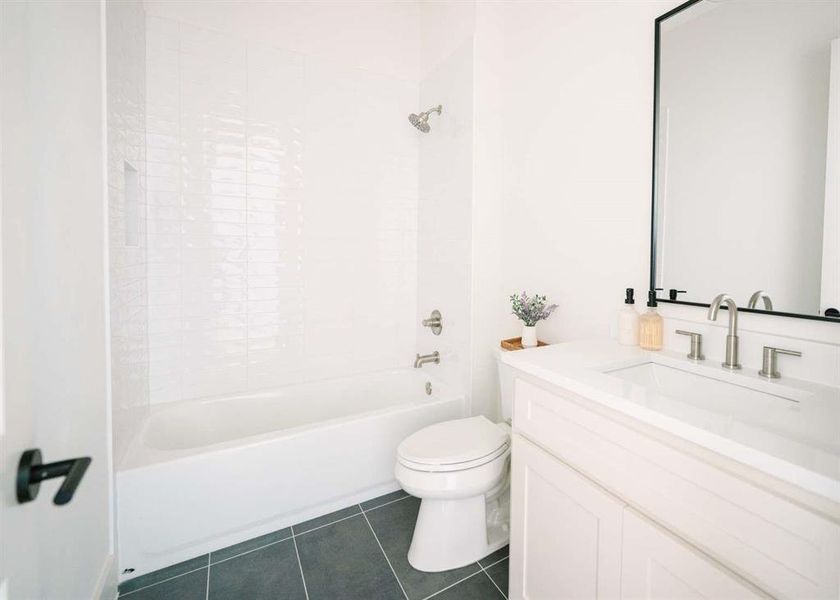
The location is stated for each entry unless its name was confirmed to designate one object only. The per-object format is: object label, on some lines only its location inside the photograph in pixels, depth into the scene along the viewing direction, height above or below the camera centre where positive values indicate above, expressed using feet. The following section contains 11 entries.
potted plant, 5.80 -0.37
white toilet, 4.46 -2.40
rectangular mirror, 3.12 +1.34
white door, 1.62 -0.04
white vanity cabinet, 1.96 -1.51
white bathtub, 4.65 -2.55
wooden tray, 6.04 -0.87
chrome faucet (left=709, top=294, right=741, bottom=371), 3.45 -0.43
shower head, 7.39 +3.38
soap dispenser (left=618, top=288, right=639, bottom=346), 4.35 -0.37
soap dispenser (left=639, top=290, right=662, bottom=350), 4.17 -0.42
